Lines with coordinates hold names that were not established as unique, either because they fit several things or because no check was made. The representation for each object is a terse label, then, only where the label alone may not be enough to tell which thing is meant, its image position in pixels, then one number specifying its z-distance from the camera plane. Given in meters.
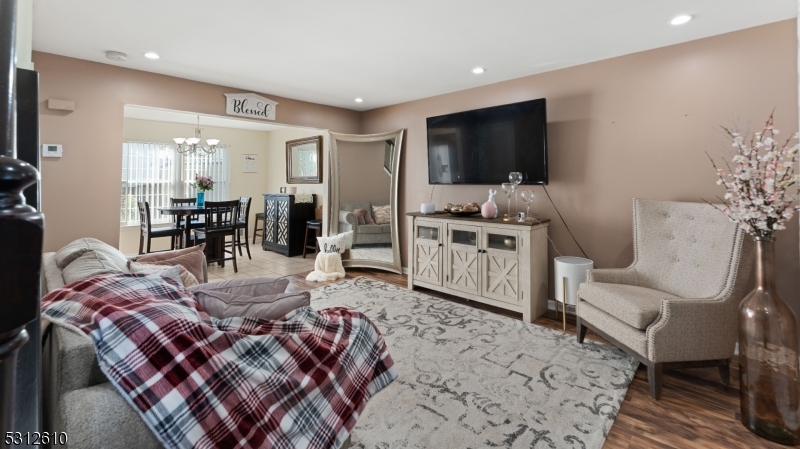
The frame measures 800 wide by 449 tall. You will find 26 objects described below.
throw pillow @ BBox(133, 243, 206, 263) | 2.49
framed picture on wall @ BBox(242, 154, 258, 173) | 7.72
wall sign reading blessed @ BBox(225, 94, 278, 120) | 4.21
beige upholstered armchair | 2.15
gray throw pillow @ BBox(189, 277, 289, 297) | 1.56
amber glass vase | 1.77
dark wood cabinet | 6.44
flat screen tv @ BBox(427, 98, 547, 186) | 3.54
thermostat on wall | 3.18
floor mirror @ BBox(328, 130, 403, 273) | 5.18
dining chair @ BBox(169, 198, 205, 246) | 5.32
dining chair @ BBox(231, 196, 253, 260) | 5.65
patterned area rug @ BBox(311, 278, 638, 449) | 1.82
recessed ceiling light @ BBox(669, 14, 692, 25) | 2.49
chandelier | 6.24
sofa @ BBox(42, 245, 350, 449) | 0.85
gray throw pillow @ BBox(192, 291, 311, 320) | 1.36
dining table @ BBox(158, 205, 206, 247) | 5.07
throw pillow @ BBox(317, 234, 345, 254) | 5.08
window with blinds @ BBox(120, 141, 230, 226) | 6.43
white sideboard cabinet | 3.38
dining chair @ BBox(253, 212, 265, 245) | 7.50
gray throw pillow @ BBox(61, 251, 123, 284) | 1.57
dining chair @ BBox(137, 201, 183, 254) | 5.05
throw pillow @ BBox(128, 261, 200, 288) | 1.99
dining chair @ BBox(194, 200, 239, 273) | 5.14
